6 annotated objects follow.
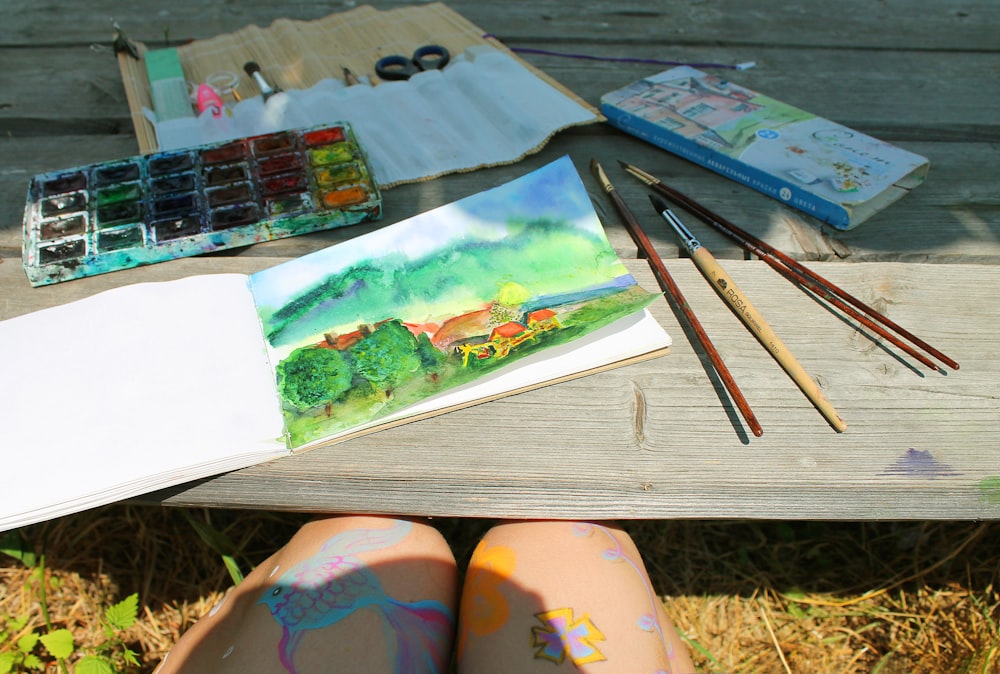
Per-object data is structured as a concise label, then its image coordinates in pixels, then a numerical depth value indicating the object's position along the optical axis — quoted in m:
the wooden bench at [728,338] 0.74
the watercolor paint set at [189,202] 0.96
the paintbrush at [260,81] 1.28
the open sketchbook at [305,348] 0.73
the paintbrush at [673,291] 0.76
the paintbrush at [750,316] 0.79
